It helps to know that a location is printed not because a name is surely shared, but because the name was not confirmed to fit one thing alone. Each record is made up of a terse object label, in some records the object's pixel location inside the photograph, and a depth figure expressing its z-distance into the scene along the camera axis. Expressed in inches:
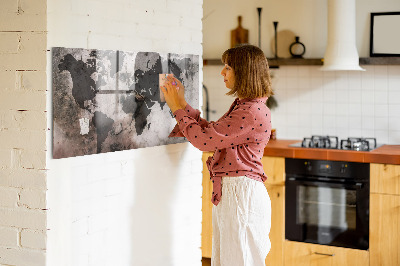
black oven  163.6
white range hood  176.9
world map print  91.6
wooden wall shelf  178.9
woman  105.9
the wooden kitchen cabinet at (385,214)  158.4
